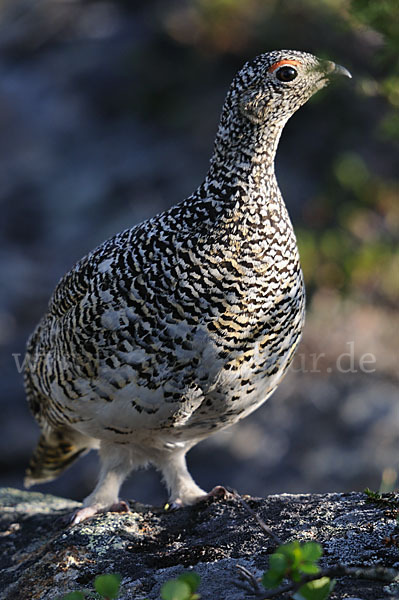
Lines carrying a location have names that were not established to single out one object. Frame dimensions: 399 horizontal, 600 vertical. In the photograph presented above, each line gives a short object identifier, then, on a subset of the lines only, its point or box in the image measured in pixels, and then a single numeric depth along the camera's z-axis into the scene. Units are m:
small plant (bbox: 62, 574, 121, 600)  4.63
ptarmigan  7.12
